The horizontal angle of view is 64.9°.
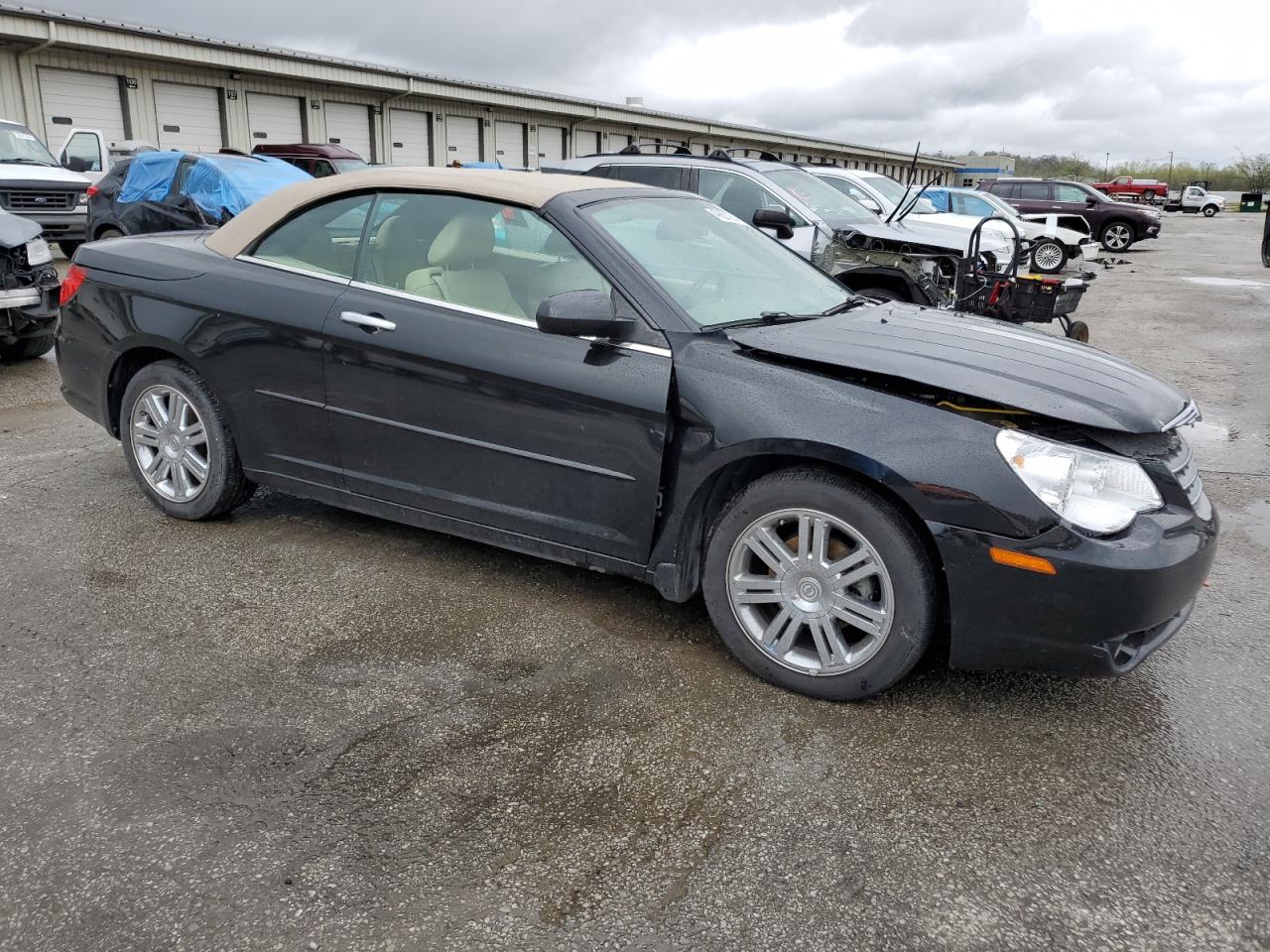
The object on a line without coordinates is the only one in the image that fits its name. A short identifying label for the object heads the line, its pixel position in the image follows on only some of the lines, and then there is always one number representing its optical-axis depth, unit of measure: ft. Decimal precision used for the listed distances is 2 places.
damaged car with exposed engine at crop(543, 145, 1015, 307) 28.02
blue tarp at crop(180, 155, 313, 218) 39.50
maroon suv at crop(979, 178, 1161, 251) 84.38
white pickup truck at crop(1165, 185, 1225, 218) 179.42
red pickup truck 176.45
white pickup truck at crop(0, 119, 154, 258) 43.47
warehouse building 65.87
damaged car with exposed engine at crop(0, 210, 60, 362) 24.22
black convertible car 9.27
